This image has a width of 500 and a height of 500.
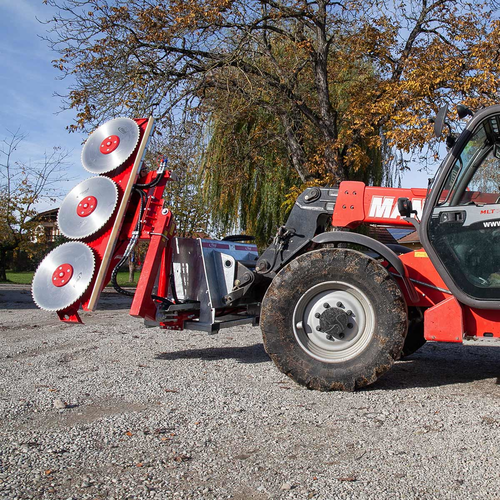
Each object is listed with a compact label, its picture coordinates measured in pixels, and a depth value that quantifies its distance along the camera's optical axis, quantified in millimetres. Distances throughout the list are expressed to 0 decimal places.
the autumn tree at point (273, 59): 12477
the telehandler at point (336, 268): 4773
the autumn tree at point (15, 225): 20094
